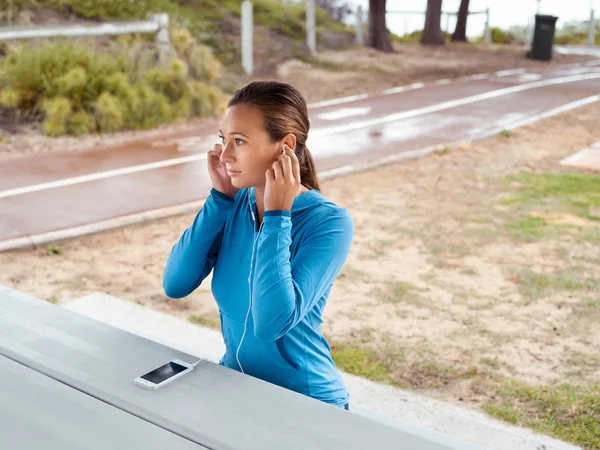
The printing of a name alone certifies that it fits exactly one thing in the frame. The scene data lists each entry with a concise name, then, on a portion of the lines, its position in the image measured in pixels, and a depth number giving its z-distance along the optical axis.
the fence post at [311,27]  18.56
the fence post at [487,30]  28.18
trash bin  21.72
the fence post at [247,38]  14.72
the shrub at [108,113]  9.80
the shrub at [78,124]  9.60
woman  2.08
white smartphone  1.77
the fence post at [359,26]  21.73
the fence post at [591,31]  29.00
